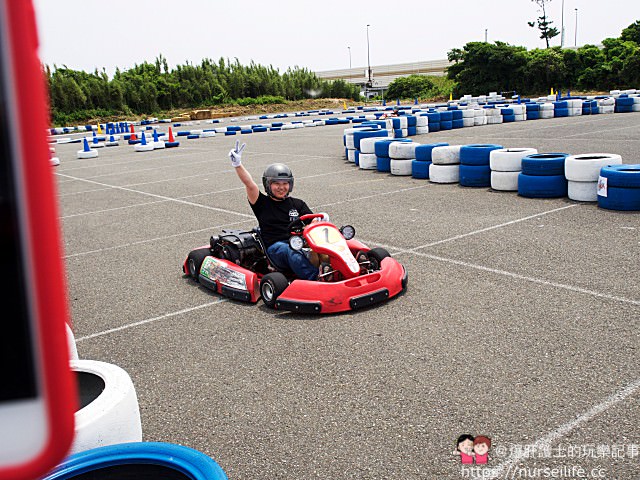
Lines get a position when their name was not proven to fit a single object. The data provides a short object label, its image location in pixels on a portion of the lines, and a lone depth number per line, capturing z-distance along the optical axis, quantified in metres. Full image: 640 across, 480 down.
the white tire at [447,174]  11.10
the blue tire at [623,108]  25.95
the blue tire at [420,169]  11.83
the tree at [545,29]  72.12
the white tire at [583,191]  8.52
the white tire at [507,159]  9.87
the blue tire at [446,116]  22.72
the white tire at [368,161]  13.62
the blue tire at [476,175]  10.50
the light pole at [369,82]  69.38
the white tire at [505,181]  9.83
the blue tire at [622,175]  7.73
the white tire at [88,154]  21.66
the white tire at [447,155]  11.12
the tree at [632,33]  47.19
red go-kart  5.09
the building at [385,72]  81.69
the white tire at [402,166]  12.46
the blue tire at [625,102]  25.94
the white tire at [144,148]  22.38
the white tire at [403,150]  12.35
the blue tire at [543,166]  9.14
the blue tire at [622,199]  7.78
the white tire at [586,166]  8.51
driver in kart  5.53
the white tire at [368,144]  13.66
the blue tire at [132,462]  2.27
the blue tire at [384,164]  13.07
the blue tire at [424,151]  11.80
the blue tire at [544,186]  9.05
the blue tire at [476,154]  10.56
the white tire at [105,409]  2.63
